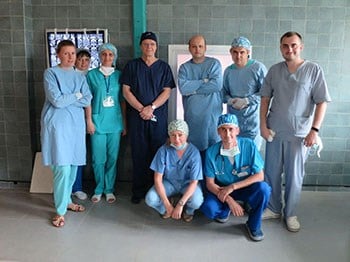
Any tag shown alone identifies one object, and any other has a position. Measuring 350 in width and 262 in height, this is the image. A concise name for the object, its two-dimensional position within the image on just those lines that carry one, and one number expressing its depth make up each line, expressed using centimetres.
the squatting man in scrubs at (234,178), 262
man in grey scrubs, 261
